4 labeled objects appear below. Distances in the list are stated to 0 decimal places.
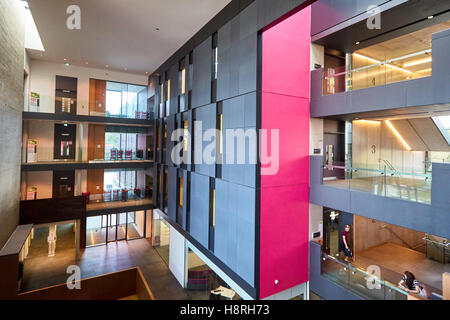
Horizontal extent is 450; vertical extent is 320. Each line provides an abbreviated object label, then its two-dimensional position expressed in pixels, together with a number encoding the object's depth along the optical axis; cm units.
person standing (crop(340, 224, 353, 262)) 740
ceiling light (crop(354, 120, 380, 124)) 938
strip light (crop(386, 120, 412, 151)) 1047
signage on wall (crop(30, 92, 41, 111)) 1192
